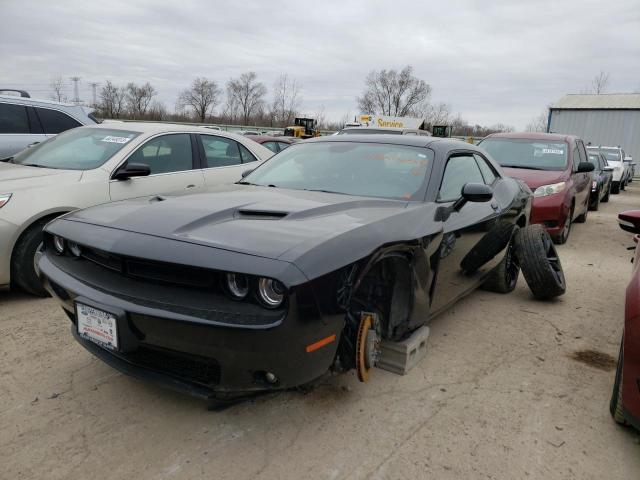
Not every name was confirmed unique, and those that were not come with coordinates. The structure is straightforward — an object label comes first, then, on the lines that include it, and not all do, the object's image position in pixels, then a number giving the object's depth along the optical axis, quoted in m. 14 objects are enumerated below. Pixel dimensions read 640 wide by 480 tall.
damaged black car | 1.97
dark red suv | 6.75
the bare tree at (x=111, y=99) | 53.56
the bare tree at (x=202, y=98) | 63.16
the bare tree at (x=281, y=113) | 61.53
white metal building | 27.80
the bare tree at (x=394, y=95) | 73.31
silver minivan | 6.57
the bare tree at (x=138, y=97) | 55.16
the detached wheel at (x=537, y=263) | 4.24
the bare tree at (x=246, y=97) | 64.69
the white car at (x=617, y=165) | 16.62
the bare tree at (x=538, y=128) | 57.24
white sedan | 3.93
